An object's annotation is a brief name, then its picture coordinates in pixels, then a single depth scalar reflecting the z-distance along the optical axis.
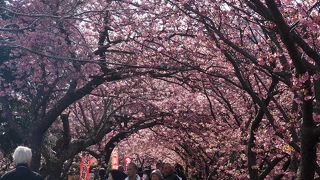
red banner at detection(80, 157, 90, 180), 20.05
